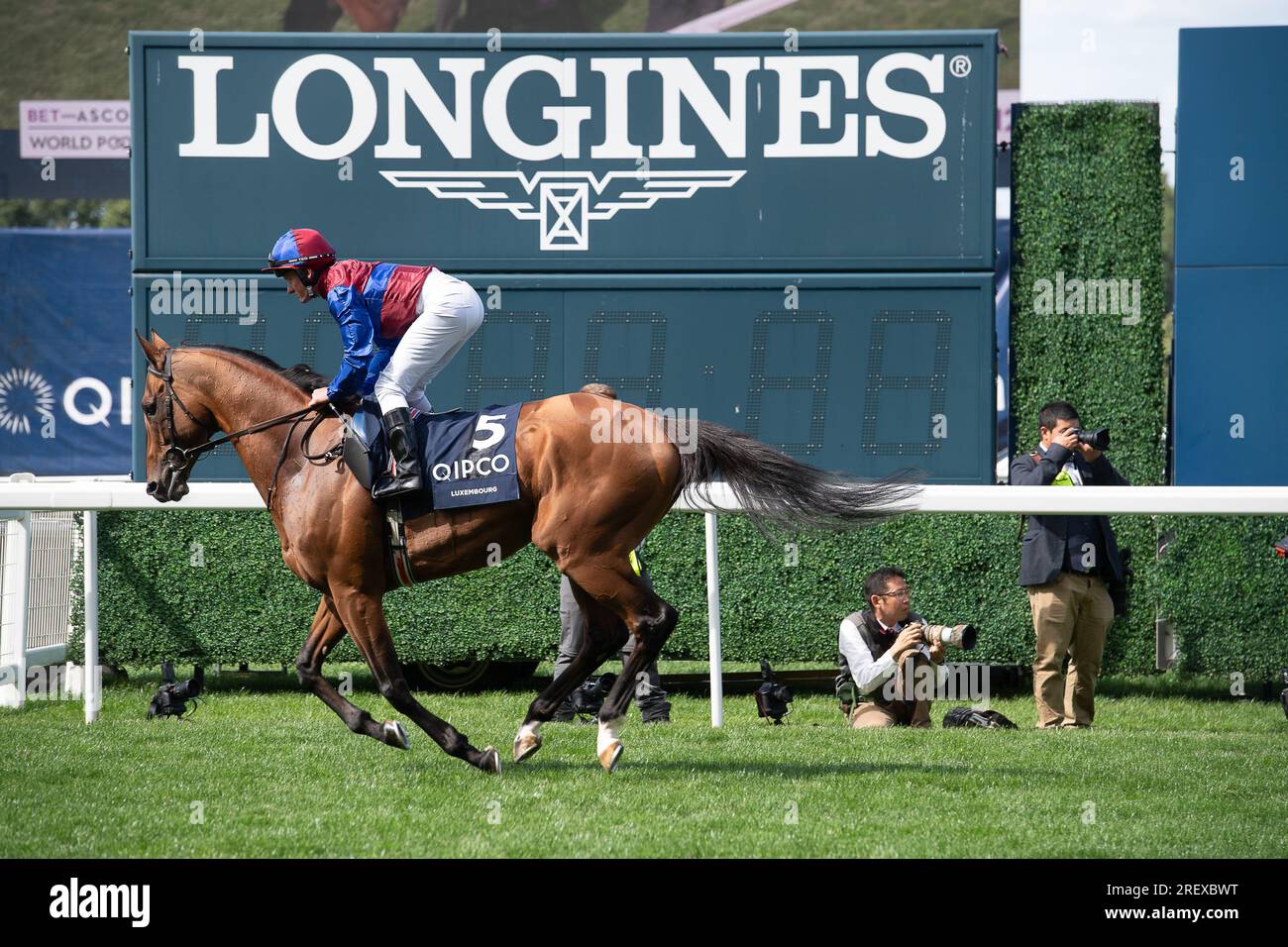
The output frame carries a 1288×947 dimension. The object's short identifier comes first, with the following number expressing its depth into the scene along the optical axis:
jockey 4.68
